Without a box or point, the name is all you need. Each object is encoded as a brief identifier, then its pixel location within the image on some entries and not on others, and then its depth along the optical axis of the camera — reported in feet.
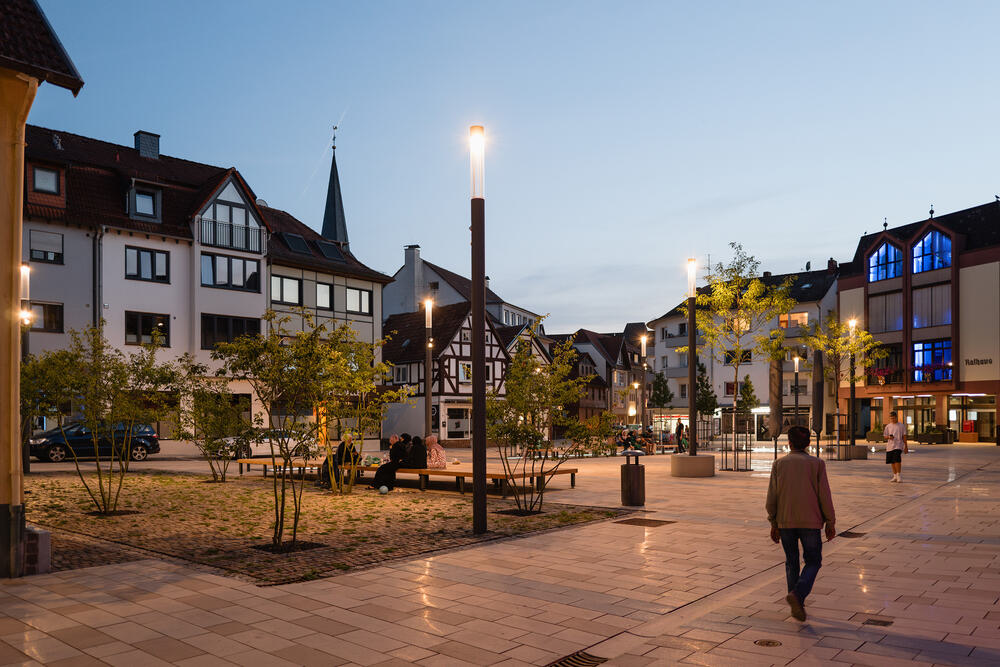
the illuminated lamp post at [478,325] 36.63
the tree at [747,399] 225.15
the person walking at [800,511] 22.49
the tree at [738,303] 97.50
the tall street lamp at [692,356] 65.57
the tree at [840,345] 143.23
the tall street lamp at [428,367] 67.31
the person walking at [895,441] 66.33
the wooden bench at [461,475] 50.68
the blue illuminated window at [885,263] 191.31
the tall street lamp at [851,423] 103.62
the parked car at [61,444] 92.22
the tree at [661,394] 249.55
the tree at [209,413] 53.26
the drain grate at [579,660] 18.56
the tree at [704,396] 229.25
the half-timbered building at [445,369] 169.58
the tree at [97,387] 44.91
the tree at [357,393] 42.75
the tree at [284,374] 32.35
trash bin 48.11
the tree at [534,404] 42.88
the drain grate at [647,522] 40.83
